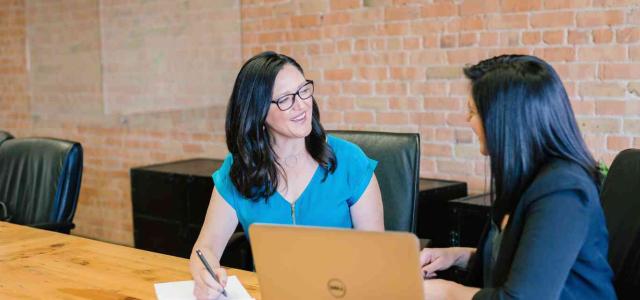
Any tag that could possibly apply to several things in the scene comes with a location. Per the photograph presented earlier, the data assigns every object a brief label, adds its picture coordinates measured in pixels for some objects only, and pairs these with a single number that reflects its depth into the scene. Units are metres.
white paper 1.93
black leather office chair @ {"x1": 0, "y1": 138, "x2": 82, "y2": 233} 3.20
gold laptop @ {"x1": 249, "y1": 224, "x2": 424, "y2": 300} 1.39
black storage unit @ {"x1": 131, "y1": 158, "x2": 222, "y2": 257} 4.07
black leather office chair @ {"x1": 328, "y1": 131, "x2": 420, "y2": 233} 2.51
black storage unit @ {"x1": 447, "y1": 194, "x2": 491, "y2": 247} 3.08
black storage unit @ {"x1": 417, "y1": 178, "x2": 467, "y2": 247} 3.39
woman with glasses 2.27
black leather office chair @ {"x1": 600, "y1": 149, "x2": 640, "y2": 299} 1.79
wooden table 2.03
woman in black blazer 1.46
